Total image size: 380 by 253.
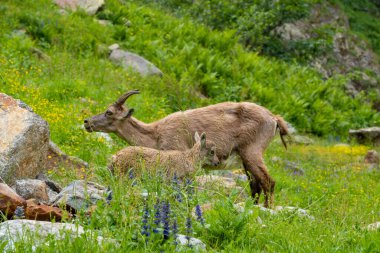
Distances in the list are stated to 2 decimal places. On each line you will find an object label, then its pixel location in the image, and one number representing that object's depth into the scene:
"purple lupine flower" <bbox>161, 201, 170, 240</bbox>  11.01
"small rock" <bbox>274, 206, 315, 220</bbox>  14.51
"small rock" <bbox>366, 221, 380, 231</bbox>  13.37
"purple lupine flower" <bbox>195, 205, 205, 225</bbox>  11.70
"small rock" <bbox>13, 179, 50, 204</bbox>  14.10
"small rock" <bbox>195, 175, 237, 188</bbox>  14.85
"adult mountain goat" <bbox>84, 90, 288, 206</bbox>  19.73
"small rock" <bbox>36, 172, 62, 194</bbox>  15.72
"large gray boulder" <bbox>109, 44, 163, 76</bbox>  34.72
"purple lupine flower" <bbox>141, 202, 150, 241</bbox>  10.91
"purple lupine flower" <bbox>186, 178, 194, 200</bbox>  12.87
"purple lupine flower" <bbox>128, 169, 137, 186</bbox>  14.05
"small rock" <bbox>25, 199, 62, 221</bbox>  12.36
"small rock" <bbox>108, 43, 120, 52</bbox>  36.25
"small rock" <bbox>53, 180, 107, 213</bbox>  12.79
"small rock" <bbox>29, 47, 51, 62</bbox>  31.26
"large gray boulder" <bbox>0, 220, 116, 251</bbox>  10.42
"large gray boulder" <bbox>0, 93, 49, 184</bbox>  14.98
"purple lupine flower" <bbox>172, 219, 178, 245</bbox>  10.97
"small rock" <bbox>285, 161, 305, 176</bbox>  26.61
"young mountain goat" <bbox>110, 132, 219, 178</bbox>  16.31
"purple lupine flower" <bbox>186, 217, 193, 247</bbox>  11.21
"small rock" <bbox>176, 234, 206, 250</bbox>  11.08
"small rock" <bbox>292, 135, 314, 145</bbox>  36.25
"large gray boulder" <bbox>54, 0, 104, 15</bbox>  39.47
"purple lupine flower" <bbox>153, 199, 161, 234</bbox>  10.95
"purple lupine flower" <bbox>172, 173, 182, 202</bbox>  12.32
